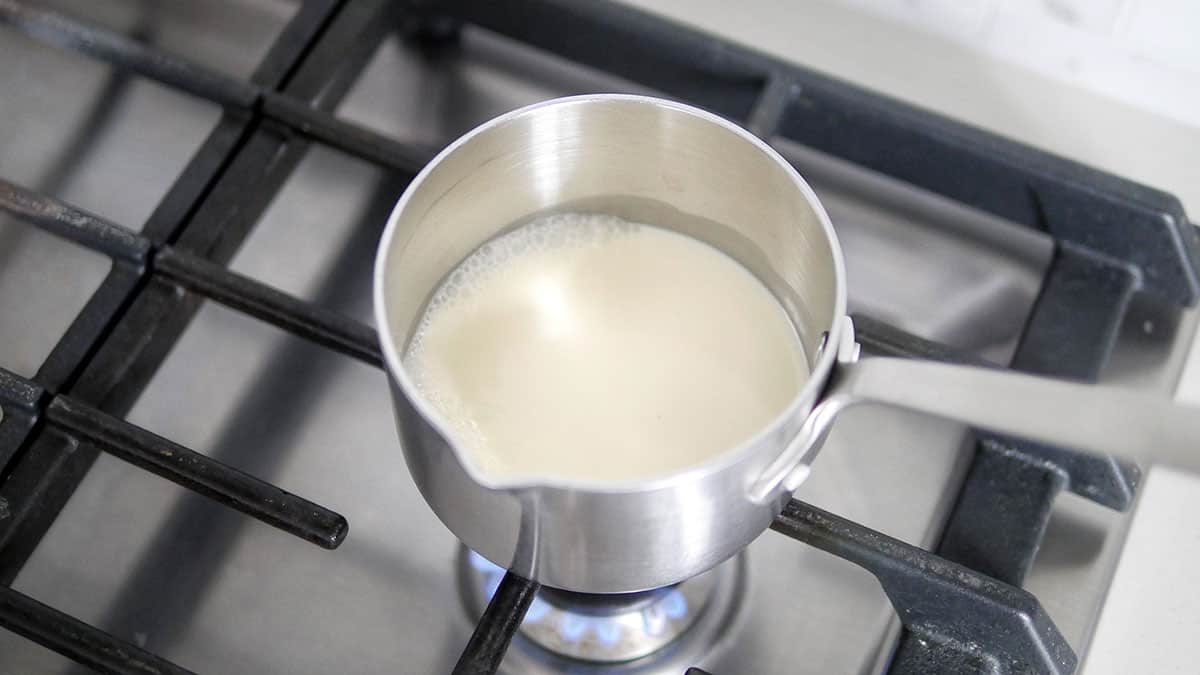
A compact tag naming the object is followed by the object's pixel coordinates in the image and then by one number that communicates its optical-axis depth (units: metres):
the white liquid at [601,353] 0.44
